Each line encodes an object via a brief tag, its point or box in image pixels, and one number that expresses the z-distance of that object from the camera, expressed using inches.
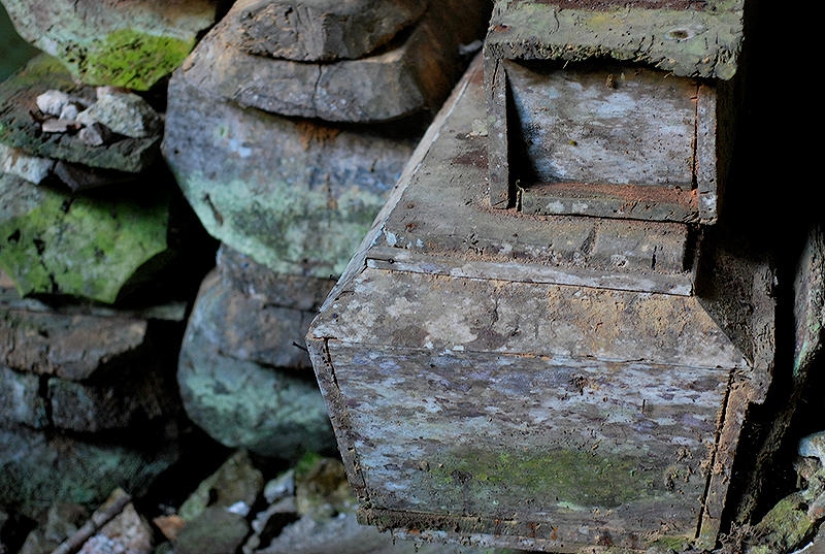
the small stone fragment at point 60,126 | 105.2
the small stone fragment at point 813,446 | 72.0
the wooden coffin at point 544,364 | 64.3
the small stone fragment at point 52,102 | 107.8
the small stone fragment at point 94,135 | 104.0
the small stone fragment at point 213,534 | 117.3
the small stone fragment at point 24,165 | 107.0
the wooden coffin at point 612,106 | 59.8
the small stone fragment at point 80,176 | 106.4
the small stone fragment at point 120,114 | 106.1
